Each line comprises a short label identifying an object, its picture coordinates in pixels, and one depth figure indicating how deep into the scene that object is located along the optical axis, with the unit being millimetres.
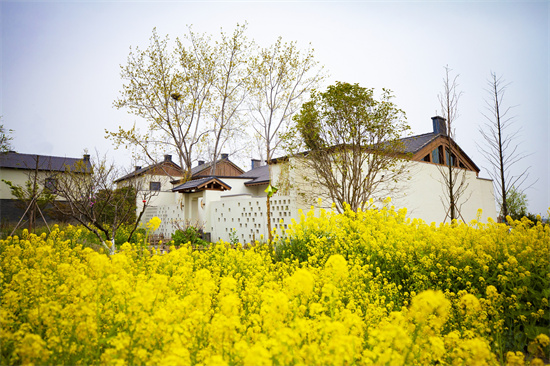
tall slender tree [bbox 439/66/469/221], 6746
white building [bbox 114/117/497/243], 10180
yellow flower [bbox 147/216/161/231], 4639
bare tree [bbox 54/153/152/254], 9495
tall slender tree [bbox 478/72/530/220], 5891
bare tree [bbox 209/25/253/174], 16844
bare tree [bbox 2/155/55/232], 7069
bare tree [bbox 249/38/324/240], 15734
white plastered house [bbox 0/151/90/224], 20777
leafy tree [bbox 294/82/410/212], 8906
